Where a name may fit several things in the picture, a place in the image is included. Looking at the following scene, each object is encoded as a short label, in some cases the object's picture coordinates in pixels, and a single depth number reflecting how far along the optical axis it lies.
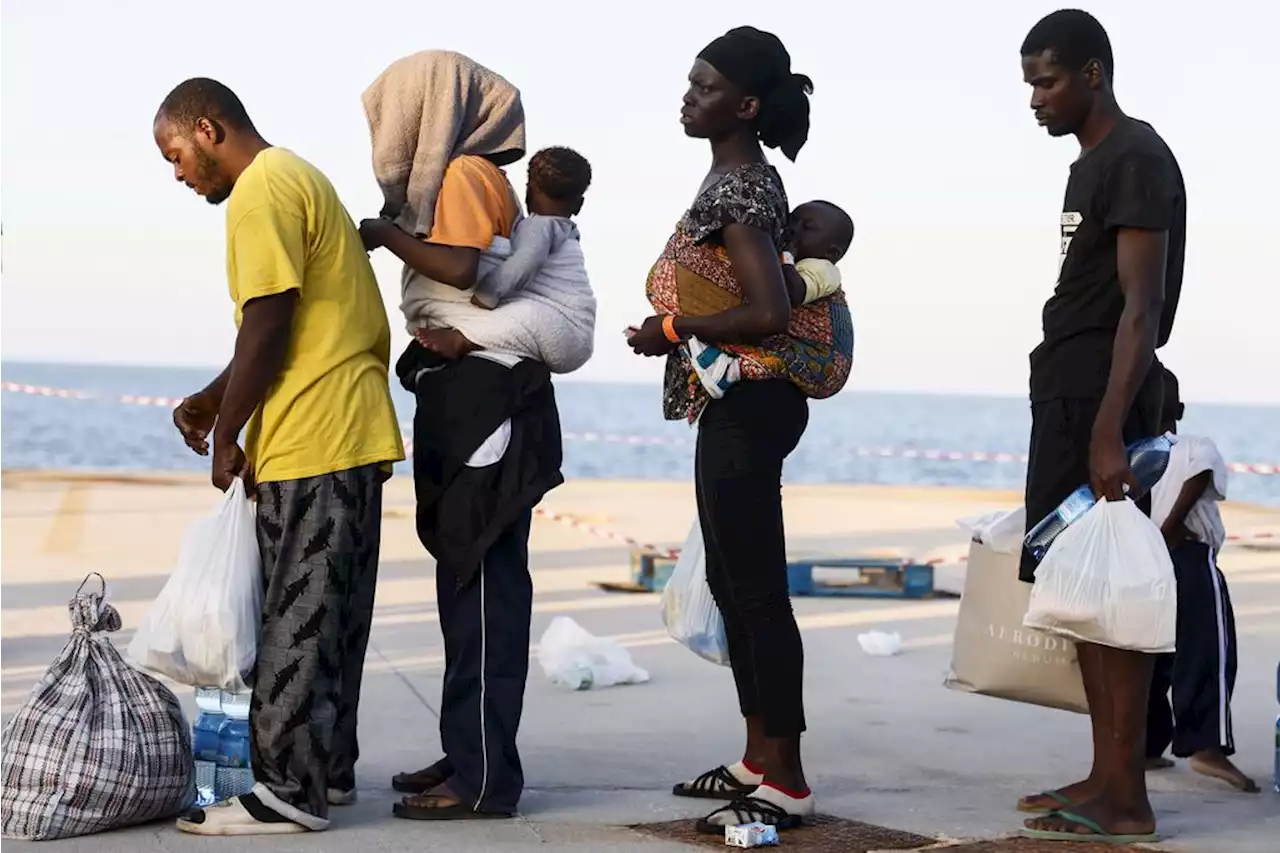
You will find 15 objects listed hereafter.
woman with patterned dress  4.55
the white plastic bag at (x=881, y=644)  7.84
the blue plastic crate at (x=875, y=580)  9.78
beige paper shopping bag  4.79
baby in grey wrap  4.69
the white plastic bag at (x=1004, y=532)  4.95
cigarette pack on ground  4.33
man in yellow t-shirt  4.28
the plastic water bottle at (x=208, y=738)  4.82
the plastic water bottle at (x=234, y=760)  4.77
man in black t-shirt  4.41
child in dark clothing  5.34
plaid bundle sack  4.24
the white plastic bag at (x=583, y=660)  6.85
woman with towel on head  4.62
